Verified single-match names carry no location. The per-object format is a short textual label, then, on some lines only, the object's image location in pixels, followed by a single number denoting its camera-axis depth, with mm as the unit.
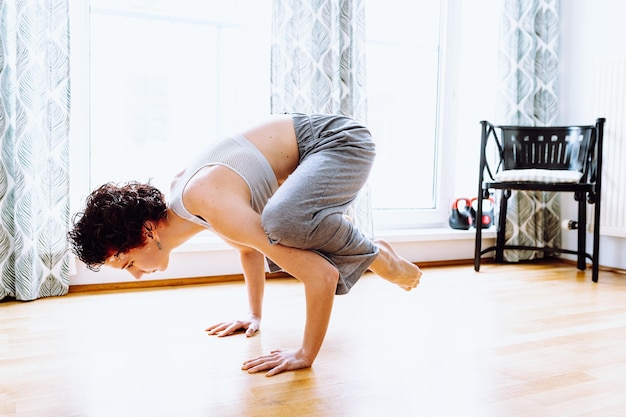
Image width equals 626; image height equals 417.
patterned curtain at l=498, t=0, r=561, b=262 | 3350
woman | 1450
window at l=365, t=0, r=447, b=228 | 3389
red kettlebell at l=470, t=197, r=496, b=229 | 3473
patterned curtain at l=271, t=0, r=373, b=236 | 2740
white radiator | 3055
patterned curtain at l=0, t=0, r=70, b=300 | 2234
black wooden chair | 2891
